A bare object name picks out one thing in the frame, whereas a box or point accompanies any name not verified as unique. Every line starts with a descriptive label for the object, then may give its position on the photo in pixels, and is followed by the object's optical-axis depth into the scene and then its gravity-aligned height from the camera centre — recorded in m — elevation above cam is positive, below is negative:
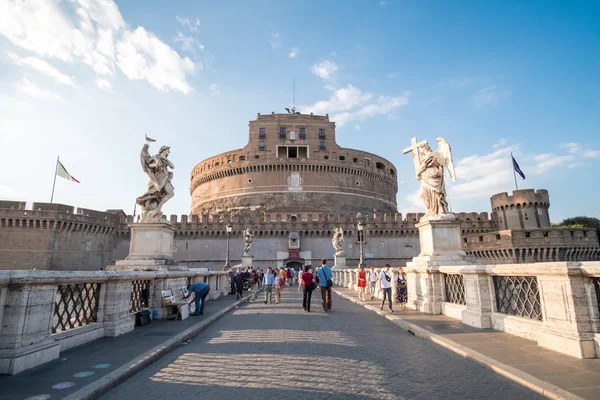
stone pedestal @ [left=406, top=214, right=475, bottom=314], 8.23 +0.27
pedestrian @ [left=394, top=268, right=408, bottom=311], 10.72 -0.54
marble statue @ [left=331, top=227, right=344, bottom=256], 28.17 +2.32
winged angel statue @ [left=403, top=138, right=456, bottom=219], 8.85 +2.32
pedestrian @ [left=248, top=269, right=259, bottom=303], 18.71 -0.45
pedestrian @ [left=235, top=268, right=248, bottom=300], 13.84 -0.49
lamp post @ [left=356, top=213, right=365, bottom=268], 22.85 +2.56
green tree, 49.72 +6.77
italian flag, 35.66 +10.01
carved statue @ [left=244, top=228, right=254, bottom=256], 30.28 +2.41
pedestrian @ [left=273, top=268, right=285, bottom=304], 13.18 -0.58
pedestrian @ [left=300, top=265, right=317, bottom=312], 10.39 -0.47
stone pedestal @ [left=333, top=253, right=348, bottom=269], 29.27 +0.70
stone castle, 35.41 +5.55
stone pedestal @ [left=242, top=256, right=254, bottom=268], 31.29 +0.77
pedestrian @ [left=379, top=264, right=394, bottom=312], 9.59 -0.43
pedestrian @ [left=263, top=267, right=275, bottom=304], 13.23 -0.50
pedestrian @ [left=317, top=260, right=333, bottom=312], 10.36 -0.47
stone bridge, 3.57 -1.12
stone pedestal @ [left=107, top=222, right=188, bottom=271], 8.30 +0.62
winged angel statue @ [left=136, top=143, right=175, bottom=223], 8.76 +2.16
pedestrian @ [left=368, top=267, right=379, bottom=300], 14.33 -0.38
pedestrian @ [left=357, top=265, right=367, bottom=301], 13.60 -0.56
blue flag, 42.03 +11.85
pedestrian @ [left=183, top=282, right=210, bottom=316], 9.02 -0.61
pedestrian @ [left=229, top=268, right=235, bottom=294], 16.12 -0.42
